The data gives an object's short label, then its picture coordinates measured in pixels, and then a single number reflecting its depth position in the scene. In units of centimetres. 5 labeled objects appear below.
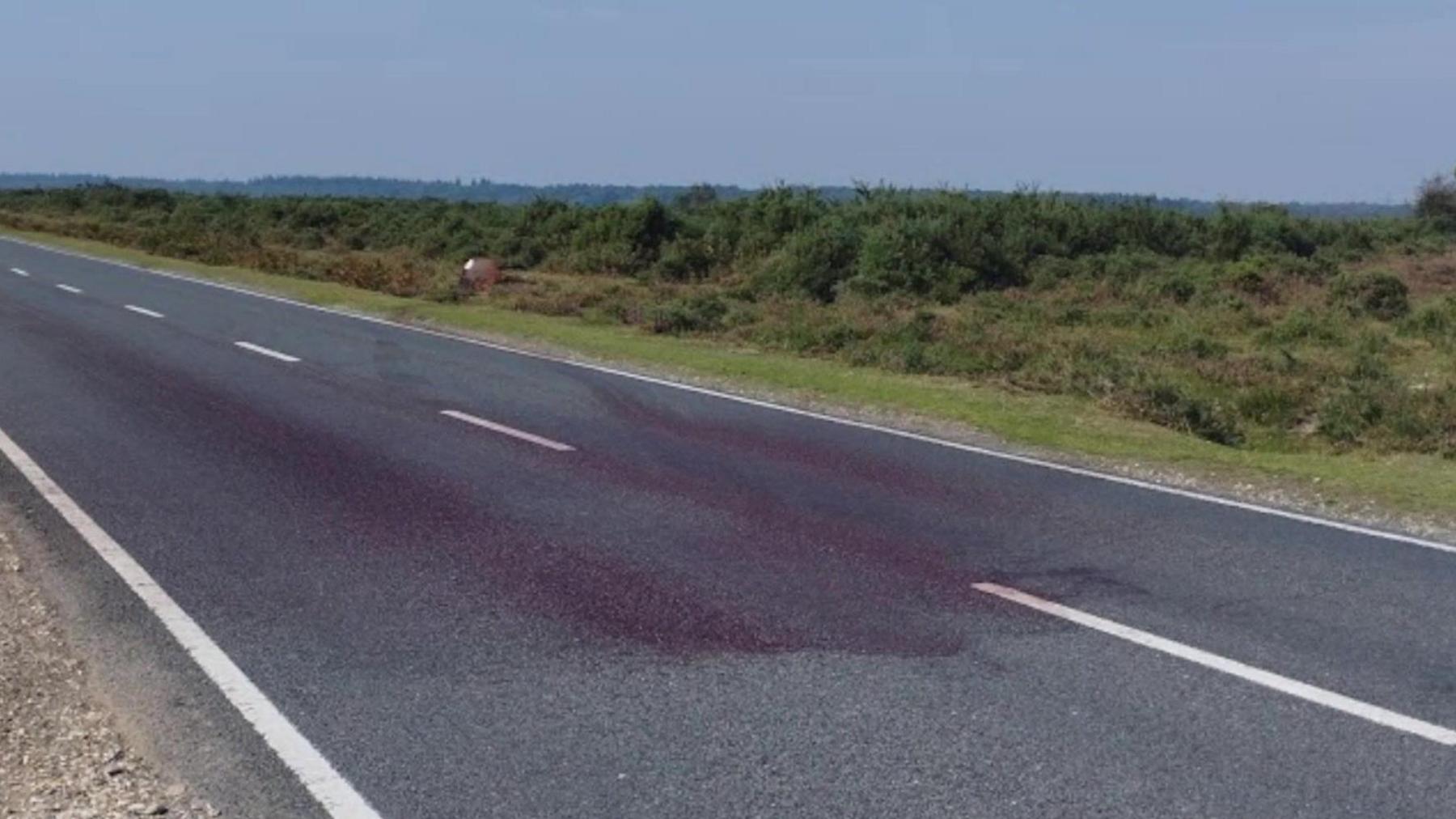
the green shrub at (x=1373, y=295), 3727
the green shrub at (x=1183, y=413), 1738
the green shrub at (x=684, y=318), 2795
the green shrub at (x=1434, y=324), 3136
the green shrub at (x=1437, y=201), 8362
